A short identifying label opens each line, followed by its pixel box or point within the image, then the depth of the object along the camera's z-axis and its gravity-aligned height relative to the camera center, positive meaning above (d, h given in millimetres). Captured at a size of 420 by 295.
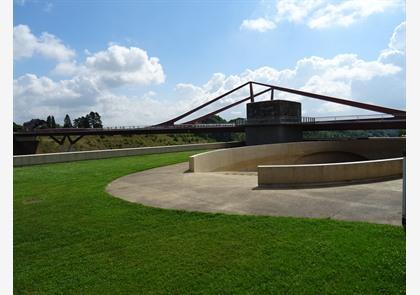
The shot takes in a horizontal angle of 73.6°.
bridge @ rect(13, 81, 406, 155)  46656 +3214
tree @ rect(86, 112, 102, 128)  129125 +10703
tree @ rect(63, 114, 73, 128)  131125 +9875
